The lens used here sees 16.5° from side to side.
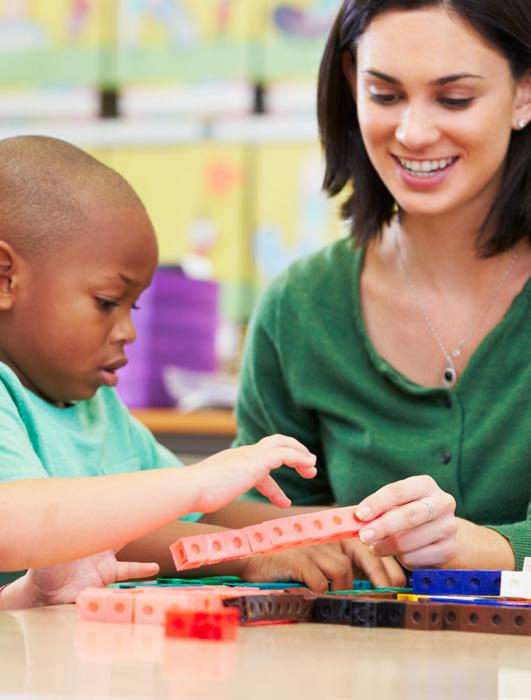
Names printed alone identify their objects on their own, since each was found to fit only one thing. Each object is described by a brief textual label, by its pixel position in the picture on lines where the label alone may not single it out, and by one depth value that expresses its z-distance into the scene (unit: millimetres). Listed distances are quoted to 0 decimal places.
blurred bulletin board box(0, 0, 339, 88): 7836
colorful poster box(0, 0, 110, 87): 8101
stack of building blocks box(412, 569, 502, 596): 1623
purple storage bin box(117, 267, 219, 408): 4285
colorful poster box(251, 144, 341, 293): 7667
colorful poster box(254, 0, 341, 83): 7751
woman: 2309
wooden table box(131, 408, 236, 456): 4163
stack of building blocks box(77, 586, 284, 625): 1333
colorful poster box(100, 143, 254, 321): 7735
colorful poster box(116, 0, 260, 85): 7943
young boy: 1747
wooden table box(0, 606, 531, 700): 965
